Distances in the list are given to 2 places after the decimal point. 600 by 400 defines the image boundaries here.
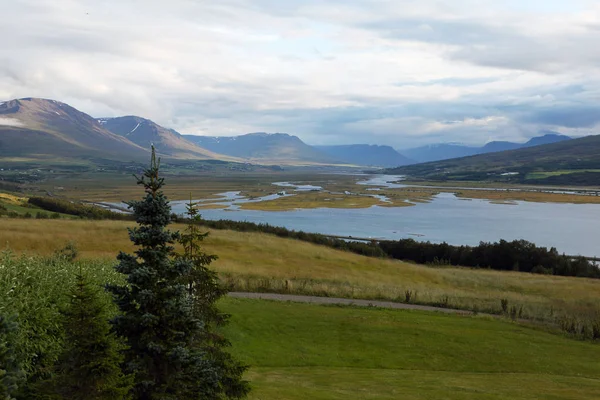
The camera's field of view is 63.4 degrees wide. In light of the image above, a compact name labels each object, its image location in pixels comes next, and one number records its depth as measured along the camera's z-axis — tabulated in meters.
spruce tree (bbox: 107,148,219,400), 8.91
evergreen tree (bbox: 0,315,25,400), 7.26
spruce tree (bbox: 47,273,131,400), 7.86
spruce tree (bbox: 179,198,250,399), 10.66
